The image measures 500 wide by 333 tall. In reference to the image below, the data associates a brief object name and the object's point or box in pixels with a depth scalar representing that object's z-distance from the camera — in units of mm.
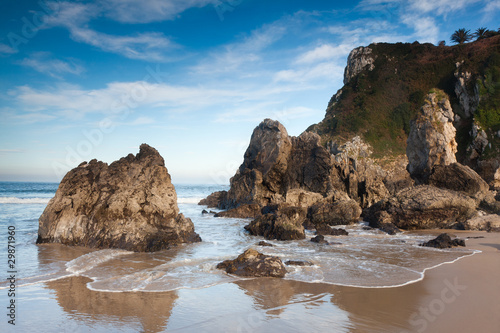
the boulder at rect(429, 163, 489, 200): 21877
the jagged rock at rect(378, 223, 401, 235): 16992
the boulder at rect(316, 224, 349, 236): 16391
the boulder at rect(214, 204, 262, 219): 25870
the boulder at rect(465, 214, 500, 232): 16812
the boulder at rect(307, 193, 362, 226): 20281
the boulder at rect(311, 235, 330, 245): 13758
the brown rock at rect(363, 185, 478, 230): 18250
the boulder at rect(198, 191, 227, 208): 35966
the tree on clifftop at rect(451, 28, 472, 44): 84312
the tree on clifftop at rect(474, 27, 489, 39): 80406
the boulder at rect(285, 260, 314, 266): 9344
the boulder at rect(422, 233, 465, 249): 12516
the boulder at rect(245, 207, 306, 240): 15048
